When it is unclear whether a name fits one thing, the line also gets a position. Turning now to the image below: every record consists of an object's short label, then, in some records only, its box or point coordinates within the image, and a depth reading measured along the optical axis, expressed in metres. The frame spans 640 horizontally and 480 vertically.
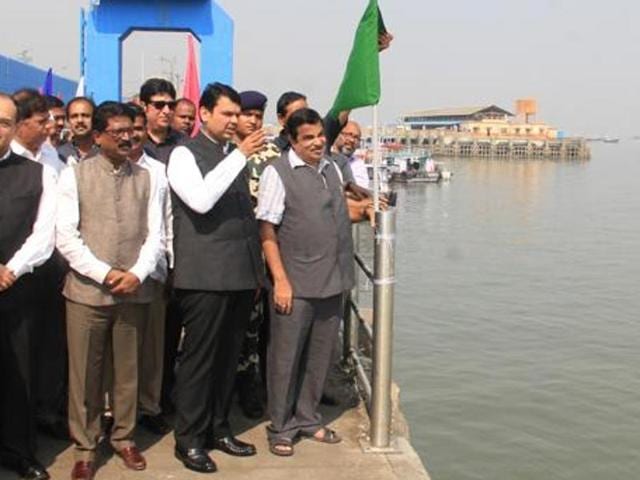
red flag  6.77
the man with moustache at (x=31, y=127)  3.39
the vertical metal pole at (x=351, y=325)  4.65
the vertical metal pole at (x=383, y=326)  3.62
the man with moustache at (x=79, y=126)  4.07
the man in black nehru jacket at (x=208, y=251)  3.28
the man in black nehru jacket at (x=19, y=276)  3.07
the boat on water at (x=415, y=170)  47.22
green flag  3.65
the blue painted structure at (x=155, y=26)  6.59
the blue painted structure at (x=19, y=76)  12.51
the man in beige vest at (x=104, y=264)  3.15
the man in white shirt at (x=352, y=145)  5.29
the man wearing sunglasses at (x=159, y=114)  4.05
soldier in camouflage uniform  3.79
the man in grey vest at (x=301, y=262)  3.54
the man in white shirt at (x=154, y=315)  3.38
